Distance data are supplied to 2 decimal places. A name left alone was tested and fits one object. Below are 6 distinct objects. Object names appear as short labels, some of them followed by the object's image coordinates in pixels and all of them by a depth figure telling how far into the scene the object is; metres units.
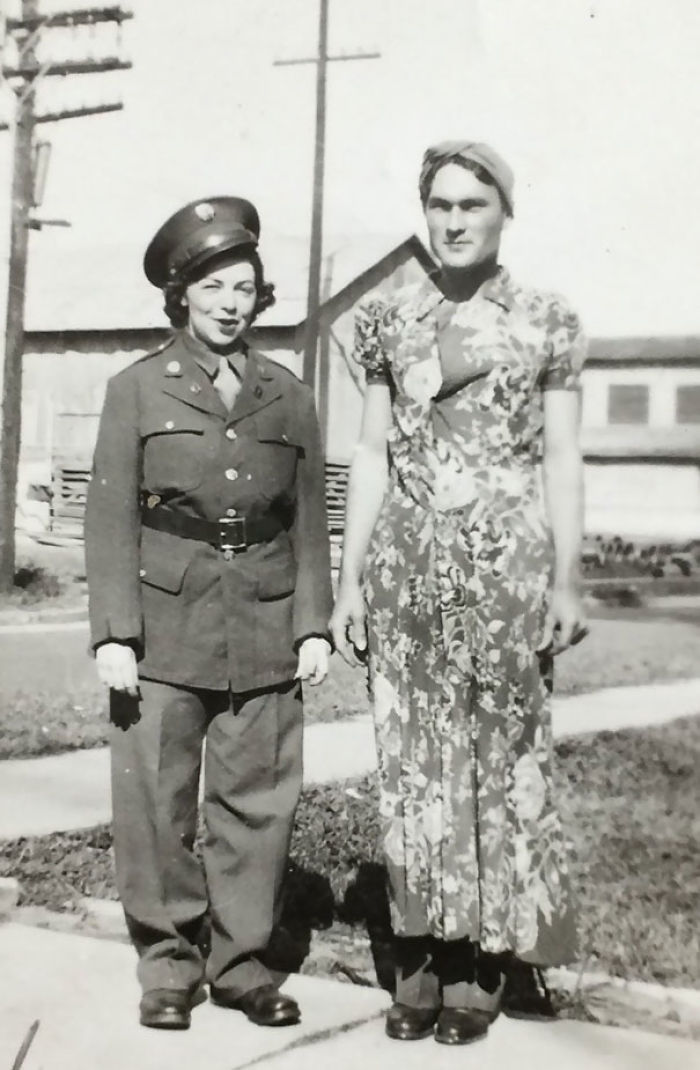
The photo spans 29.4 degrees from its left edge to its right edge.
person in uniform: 2.83
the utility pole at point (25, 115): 4.38
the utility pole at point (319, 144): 3.70
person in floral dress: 2.68
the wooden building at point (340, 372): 4.50
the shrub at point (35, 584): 6.02
